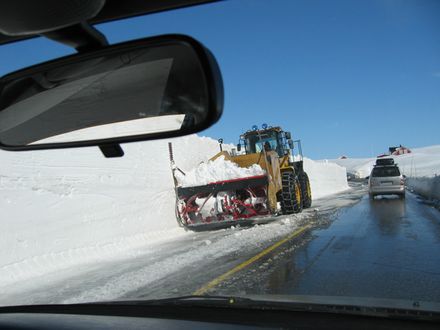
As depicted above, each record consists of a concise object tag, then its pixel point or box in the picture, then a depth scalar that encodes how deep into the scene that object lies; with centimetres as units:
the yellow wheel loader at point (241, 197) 1412
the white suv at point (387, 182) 2336
